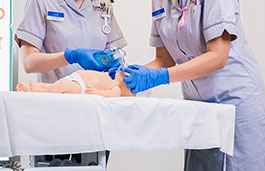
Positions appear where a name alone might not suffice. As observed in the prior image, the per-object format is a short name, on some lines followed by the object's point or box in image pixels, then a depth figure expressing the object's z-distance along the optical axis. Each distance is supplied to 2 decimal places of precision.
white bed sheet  1.70
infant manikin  2.01
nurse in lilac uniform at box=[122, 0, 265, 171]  2.22
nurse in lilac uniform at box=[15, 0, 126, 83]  2.44
